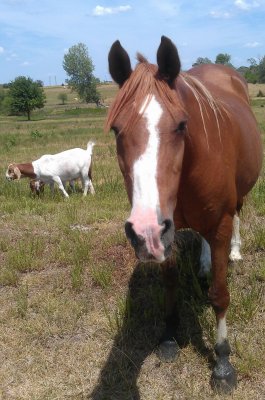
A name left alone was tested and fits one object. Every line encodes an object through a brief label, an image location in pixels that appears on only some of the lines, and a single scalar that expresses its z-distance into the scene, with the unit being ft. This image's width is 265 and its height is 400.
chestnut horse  6.35
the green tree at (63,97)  313.12
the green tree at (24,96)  210.59
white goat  29.94
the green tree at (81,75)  265.95
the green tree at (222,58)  314.39
